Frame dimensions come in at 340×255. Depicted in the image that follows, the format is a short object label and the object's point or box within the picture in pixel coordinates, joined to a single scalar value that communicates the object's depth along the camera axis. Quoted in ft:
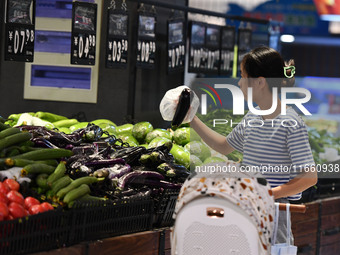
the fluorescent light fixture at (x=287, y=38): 41.45
